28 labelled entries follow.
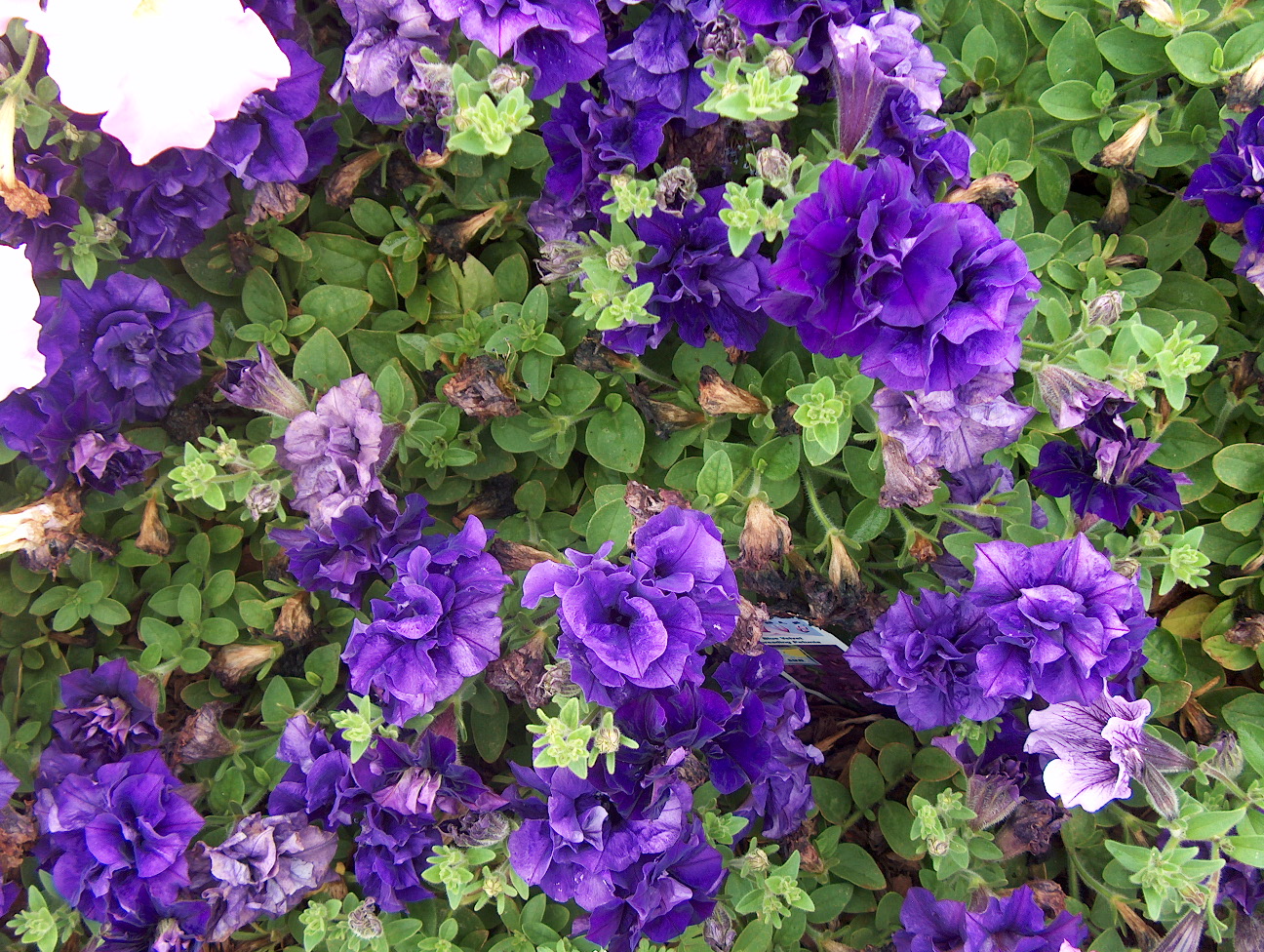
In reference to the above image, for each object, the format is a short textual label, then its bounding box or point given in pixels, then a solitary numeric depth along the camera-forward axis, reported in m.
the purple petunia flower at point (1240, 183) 0.59
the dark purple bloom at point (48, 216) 0.59
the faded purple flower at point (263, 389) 0.60
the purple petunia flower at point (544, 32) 0.54
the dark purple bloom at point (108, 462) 0.60
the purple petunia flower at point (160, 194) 0.60
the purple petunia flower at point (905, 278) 0.52
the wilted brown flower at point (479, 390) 0.60
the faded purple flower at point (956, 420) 0.54
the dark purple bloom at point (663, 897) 0.57
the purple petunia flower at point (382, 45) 0.56
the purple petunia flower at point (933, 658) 0.60
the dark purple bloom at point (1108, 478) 0.58
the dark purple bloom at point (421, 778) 0.58
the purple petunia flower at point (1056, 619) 0.55
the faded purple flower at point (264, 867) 0.59
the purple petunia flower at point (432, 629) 0.56
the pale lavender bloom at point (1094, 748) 0.55
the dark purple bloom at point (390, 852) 0.59
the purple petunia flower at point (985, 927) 0.58
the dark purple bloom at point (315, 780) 0.59
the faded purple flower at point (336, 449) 0.58
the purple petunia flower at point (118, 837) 0.59
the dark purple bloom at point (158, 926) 0.60
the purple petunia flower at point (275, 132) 0.59
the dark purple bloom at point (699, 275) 0.58
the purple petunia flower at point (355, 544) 0.58
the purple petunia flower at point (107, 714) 0.62
